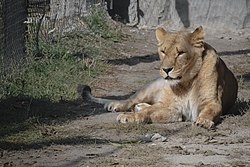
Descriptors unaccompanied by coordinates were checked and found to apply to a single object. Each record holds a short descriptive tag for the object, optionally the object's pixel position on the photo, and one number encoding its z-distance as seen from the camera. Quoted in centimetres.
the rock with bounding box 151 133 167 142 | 1250
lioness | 1413
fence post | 1788
